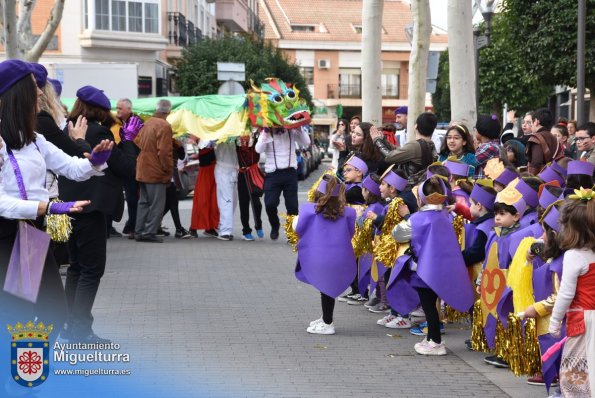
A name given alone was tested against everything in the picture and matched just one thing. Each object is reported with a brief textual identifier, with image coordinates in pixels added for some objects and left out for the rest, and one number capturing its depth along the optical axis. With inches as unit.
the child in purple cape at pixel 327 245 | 346.6
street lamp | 895.1
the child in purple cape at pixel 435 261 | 316.2
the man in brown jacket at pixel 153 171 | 607.2
